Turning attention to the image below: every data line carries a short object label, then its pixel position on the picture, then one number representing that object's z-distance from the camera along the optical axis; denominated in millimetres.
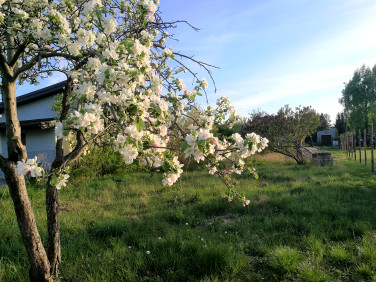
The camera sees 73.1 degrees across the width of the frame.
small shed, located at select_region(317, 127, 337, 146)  39031
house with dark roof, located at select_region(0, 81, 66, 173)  9938
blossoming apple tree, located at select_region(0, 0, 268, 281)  1517
